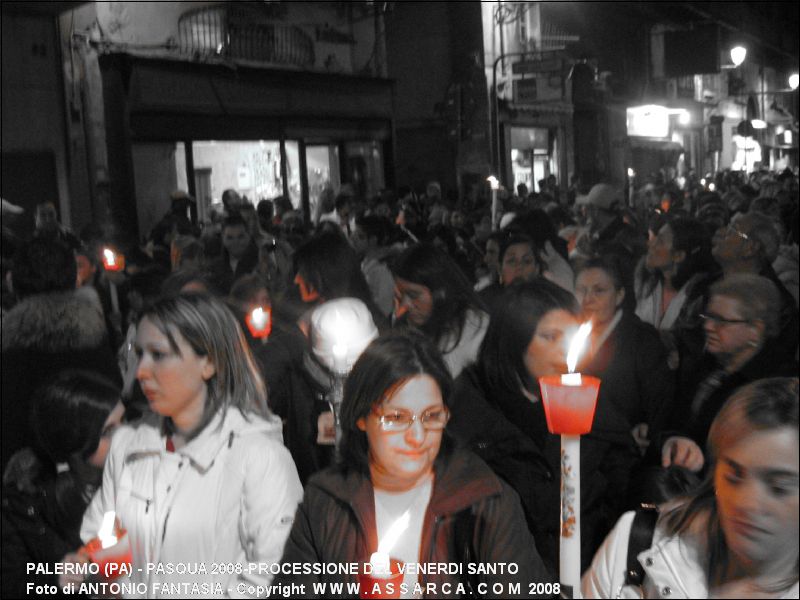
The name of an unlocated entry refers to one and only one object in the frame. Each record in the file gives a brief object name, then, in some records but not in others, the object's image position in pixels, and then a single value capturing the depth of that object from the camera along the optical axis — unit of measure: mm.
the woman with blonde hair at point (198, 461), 2469
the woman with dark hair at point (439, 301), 3914
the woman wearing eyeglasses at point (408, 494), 2186
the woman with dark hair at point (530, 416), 2816
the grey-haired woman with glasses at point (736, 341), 3430
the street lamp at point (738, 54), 22672
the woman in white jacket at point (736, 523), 1764
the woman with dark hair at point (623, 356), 3818
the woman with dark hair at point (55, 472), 2840
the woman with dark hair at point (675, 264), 5484
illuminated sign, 29547
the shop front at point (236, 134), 14000
